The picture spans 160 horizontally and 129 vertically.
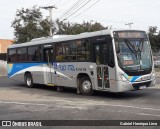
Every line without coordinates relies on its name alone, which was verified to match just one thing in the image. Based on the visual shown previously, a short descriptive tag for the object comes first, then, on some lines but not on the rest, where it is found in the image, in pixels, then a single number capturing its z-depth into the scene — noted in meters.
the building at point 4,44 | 89.00
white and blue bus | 14.21
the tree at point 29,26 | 51.06
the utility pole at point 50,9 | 45.22
